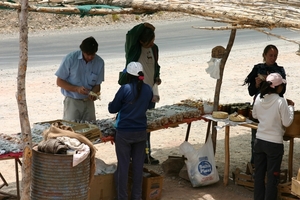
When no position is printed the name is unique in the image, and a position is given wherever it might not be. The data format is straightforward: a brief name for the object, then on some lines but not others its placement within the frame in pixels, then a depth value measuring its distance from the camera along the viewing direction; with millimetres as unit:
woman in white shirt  10883
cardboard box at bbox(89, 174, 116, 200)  11544
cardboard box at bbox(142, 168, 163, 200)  12045
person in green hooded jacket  13045
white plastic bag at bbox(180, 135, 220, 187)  12914
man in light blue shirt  12162
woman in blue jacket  10937
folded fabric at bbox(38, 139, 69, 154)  9561
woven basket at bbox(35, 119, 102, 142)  11241
